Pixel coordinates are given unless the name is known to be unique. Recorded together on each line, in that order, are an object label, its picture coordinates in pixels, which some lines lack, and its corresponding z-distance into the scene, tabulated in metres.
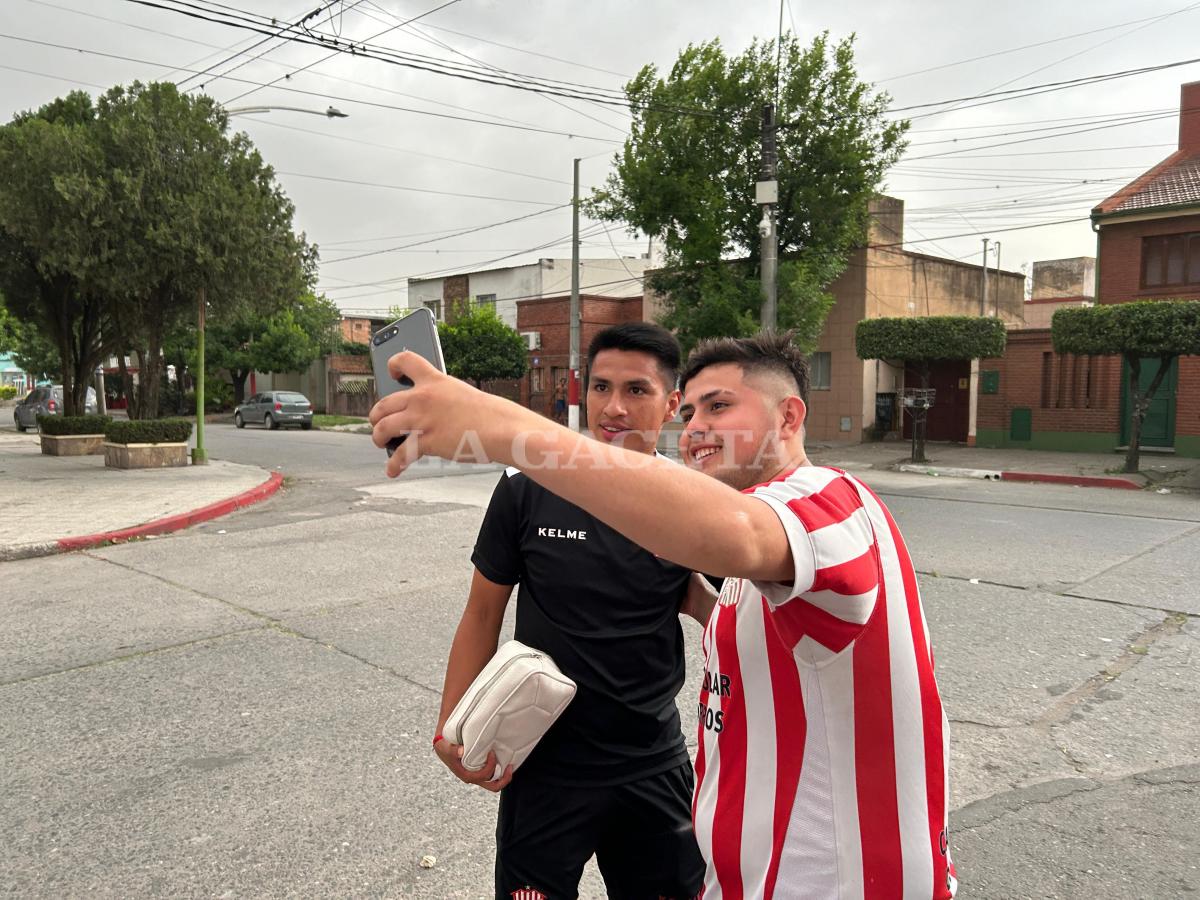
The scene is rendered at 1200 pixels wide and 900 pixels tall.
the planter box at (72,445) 20.02
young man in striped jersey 1.07
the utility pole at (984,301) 29.77
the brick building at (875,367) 24.97
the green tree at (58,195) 14.81
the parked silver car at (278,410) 33.78
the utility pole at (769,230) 17.11
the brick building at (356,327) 56.47
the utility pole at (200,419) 17.38
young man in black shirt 1.95
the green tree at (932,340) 19.88
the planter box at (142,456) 16.69
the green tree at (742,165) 21.09
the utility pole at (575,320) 25.59
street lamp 15.91
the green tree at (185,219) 15.12
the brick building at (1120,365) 20.36
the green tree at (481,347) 32.69
